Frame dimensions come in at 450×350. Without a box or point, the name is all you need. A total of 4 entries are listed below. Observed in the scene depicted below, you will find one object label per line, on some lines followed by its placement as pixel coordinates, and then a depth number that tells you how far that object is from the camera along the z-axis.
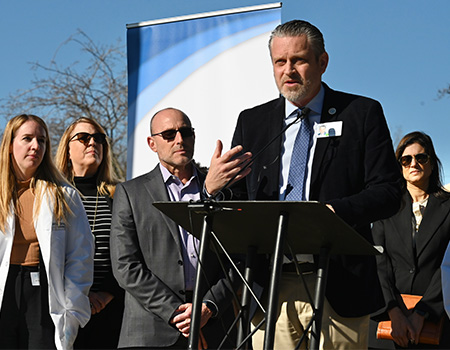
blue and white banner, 5.96
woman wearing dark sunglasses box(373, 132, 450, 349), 4.43
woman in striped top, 4.69
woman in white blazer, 3.98
